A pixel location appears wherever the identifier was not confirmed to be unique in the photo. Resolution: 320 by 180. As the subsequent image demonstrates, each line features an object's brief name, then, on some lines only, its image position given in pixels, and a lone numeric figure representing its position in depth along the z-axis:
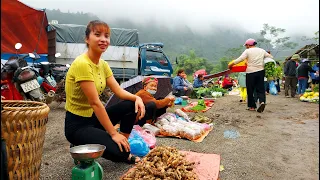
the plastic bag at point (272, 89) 11.60
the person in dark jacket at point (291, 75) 10.20
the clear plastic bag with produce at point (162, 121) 4.25
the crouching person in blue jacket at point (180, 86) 8.79
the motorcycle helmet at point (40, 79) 5.37
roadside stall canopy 8.21
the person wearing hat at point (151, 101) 3.68
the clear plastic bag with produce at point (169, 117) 4.44
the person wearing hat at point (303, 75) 9.83
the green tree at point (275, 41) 38.16
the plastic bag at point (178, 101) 7.67
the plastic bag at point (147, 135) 3.45
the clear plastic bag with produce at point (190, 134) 3.80
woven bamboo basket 1.59
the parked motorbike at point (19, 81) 4.38
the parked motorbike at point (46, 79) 5.50
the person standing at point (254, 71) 6.20
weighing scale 1.92
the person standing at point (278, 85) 12.49
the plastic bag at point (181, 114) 4.90
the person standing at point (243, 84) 7.66
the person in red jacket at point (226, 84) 13.21
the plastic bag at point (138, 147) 2.99
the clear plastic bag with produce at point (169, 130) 3.94
